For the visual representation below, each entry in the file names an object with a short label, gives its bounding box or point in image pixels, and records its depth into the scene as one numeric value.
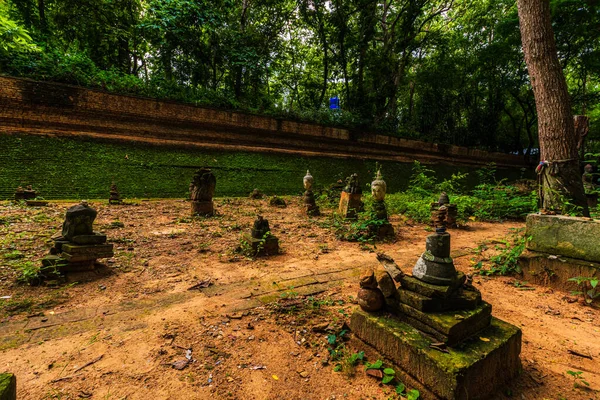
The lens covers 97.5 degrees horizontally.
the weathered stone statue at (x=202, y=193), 5.95
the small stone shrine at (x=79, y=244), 2.85
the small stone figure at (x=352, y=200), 6.41
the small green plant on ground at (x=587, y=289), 2.68
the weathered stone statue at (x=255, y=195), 8.86
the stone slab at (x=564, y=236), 2.81
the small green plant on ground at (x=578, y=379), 1.60
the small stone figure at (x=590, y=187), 8.71
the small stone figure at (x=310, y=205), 6.80
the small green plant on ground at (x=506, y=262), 3.45
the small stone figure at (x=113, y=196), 6.56
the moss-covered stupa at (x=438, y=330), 1.45
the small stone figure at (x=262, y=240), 3.82
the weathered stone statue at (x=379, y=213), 5.06
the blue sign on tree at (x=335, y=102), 16.87
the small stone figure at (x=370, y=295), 1.91
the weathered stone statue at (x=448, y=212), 6.03
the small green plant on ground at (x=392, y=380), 1.47
